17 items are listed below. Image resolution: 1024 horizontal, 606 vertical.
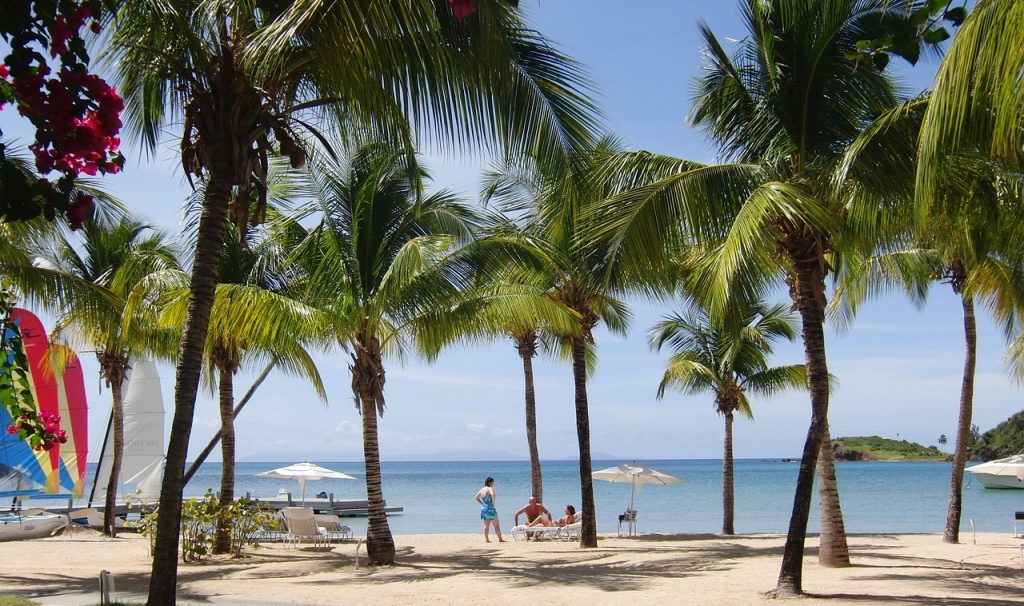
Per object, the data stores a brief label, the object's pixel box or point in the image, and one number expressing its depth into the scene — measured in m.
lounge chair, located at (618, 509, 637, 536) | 22.53
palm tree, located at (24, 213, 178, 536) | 13.19
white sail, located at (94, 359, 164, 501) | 32.88
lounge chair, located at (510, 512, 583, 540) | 19.39
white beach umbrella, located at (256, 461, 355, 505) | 25.52
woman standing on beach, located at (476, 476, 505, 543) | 19.44
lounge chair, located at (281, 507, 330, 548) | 18.12
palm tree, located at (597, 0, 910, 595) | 9.85
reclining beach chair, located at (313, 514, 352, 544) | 19.78
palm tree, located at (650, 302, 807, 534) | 22.72
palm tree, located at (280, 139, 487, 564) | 14.16
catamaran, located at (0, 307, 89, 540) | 23.21
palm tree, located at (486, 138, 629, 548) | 15.51
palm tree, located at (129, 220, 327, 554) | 12.50
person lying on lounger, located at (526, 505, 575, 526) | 20.36
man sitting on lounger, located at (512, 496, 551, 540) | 20.58
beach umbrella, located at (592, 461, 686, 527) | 24.02
